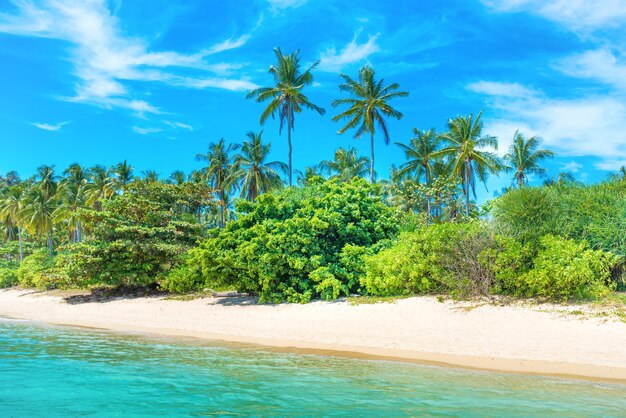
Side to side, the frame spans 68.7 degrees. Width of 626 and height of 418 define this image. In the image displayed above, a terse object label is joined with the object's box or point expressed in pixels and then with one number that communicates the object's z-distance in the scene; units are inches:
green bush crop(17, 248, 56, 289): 1185.4
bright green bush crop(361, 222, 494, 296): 562.3
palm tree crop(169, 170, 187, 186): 2007.3
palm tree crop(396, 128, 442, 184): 1553.9
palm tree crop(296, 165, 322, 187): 1814.2
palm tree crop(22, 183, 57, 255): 1584.6
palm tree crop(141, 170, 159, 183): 1929.1
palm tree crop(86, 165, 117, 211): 1726.1
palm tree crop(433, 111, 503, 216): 1321.4
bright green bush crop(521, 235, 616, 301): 488.7
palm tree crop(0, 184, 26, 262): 1656.0
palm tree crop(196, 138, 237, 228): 1777.8
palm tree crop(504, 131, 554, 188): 1592.0
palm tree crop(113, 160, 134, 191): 1776.6
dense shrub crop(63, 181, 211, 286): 824.3
